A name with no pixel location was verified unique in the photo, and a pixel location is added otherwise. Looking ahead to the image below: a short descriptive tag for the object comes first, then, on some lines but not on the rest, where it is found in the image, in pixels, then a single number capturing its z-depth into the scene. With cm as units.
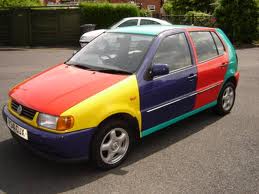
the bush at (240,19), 1521
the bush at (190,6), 2196
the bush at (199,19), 1679
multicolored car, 313
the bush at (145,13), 1694
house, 3693
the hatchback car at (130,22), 1237
